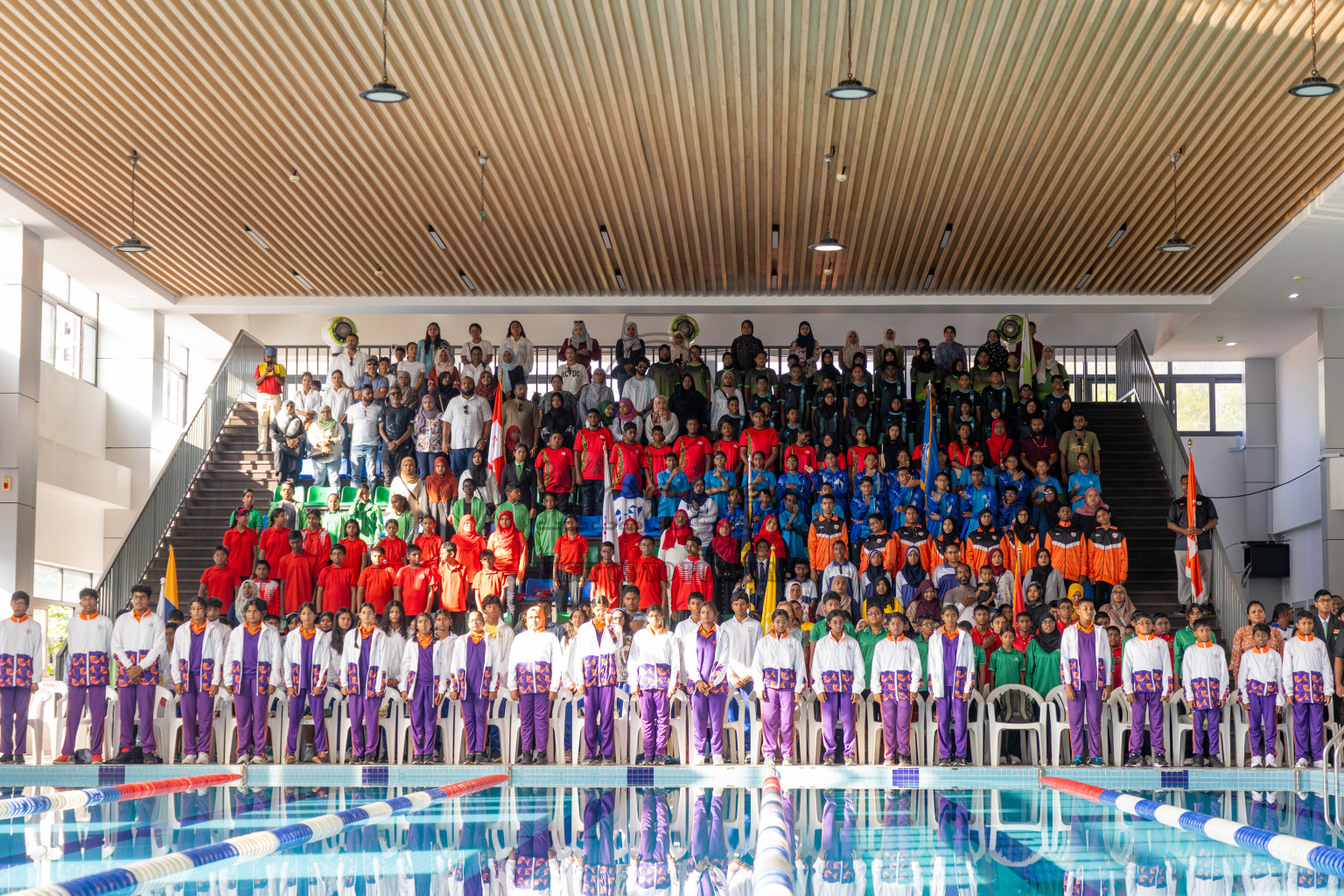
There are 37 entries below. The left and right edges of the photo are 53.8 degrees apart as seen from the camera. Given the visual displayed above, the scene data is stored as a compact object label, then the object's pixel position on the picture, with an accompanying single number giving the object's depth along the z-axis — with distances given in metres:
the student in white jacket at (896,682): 12.67
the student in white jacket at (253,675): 13.09
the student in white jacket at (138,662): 13.12
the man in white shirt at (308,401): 18.31
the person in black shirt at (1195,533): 15.69
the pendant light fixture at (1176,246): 14.46
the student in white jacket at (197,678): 13.10
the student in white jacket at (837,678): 12.77
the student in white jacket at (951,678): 12.67
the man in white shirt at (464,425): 17.41
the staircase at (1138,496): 16.75
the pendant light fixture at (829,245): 14.13
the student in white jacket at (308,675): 13.12
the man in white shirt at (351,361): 19.36
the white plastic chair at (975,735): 12.83
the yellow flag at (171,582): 15.61
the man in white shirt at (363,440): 17.48
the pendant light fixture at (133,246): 14.85
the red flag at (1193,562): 15.48
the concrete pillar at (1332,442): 18.47
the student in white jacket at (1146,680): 12.66
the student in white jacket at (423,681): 13.16
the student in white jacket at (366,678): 13.11
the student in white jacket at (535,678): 13.03
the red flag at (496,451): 16.97
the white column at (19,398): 15.38
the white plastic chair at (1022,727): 12.70
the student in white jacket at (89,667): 13.24
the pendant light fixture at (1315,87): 9.92
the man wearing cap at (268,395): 19.19
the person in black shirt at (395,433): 17.47
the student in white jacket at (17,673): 13.16
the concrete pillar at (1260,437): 22.94
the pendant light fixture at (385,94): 9.95
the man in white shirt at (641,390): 18.31
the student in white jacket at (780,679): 12.74
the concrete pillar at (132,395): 20.69
